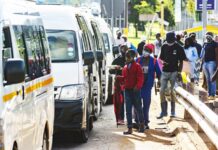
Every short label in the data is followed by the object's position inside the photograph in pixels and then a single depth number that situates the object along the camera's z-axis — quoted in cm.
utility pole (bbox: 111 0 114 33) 2907
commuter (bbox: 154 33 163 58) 3145
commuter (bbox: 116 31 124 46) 3204
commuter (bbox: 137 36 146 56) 3180
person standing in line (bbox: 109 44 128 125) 1572
